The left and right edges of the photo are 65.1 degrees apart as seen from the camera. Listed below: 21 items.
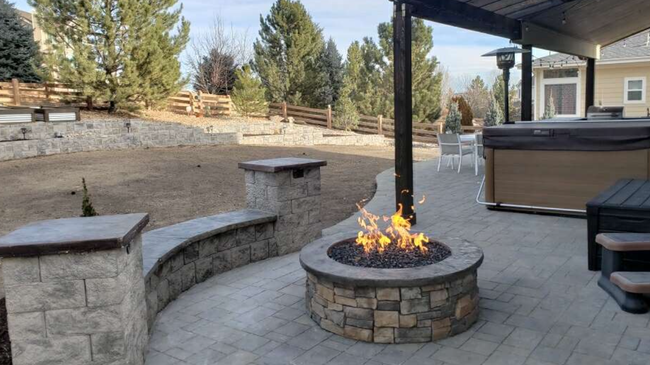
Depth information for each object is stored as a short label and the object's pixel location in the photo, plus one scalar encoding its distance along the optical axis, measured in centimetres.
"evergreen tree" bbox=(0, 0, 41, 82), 1614
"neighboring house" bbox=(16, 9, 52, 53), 2944
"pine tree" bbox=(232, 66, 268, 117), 1842
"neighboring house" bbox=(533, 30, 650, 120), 1522
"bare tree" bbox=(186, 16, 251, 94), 2294
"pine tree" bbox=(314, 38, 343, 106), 2230
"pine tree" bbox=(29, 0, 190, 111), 1378
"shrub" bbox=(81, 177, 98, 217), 418
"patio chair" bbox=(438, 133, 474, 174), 956
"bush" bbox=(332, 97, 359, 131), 1969
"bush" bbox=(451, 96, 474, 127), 2005
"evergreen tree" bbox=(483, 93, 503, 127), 1451
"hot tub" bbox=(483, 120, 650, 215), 563
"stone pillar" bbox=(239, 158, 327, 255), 474
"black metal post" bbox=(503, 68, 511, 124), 868
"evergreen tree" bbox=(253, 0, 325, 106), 2034
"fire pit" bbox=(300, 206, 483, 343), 296
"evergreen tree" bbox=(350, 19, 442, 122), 2039
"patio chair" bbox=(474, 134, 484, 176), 928
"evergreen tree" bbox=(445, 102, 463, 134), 1756
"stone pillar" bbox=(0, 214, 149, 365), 235
